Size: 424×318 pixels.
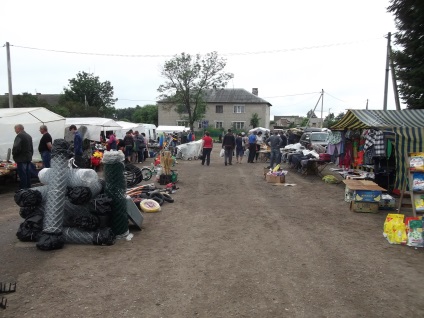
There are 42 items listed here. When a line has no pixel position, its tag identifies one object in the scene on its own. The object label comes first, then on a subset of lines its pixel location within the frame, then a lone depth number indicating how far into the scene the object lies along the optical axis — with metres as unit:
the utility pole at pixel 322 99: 45.35
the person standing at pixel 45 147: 10.83
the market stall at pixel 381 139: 9.02
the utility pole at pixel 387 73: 18.81
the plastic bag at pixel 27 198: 5.68
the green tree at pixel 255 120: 56.62
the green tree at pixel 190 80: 45.66
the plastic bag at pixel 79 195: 5.62
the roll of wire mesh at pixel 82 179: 5.82
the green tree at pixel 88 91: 60.62
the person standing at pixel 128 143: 17.97
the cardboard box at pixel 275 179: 12.99
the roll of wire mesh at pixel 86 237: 5.69
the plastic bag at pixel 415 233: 5.90
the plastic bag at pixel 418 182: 6.89
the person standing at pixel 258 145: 21.82
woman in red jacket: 17.42
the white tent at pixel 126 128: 26.50
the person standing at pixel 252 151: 20.73
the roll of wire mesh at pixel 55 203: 5.43
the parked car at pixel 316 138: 23.26
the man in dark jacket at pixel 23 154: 9.12
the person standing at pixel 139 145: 18.88
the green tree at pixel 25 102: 39.69
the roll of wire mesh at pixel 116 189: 5.95
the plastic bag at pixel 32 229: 5.69
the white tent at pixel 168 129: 36.12
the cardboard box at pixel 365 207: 8.39
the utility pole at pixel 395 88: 17.86
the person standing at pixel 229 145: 17.89
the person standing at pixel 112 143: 17.42
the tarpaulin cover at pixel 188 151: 22.67
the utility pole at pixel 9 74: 21.83
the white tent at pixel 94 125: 21.55
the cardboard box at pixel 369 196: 8.38
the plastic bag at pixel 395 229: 6.14
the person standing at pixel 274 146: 15.76
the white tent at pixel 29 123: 13.33
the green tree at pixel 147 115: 76.47
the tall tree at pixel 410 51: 16.94
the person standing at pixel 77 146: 13.44
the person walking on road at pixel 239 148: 21.23
